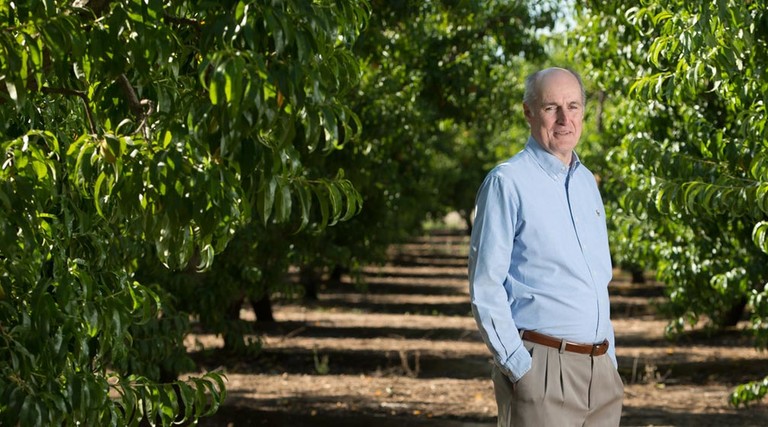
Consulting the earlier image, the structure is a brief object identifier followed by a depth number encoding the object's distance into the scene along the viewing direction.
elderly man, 3.99
